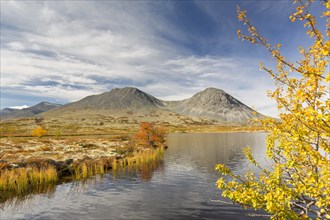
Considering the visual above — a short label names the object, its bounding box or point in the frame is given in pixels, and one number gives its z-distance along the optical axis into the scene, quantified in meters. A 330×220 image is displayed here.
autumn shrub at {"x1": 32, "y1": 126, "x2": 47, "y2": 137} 108.52
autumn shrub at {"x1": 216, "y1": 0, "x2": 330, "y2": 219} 7.68
